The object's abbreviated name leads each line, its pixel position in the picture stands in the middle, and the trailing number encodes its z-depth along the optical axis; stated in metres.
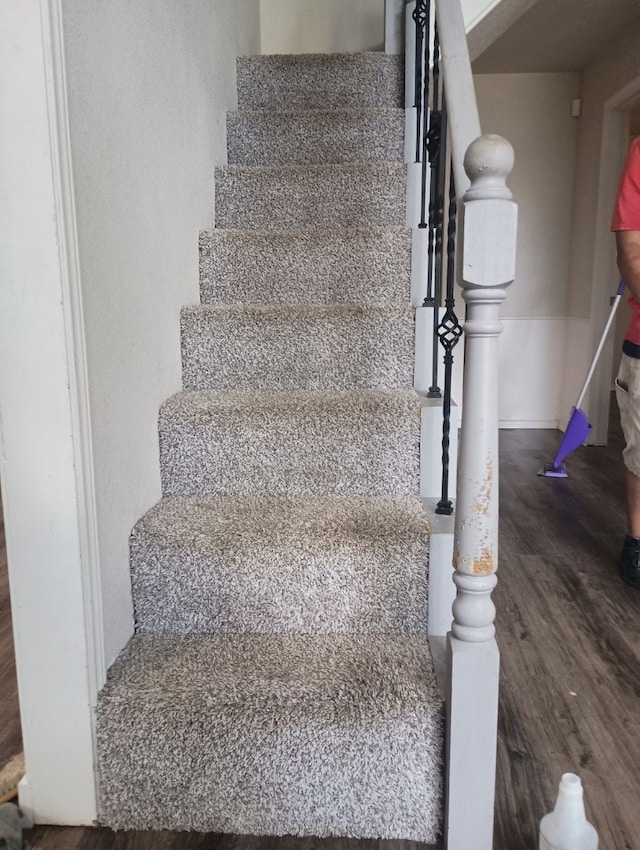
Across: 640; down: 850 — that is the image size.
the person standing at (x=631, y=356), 1.85
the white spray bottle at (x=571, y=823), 0.86
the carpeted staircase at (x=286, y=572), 1.00
